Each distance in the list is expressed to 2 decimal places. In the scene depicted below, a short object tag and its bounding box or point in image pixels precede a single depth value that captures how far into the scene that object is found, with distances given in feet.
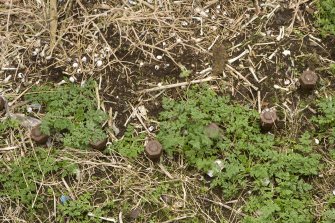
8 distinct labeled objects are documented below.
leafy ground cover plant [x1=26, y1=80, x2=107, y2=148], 14.35
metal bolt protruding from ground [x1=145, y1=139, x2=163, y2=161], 14.05
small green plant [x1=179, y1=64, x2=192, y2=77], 15.33
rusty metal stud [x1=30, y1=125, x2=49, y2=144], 14.34
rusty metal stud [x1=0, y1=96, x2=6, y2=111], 14.90
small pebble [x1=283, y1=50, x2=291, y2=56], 15.74
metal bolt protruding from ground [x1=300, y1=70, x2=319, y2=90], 14.83
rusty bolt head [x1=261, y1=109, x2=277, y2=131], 14.33
